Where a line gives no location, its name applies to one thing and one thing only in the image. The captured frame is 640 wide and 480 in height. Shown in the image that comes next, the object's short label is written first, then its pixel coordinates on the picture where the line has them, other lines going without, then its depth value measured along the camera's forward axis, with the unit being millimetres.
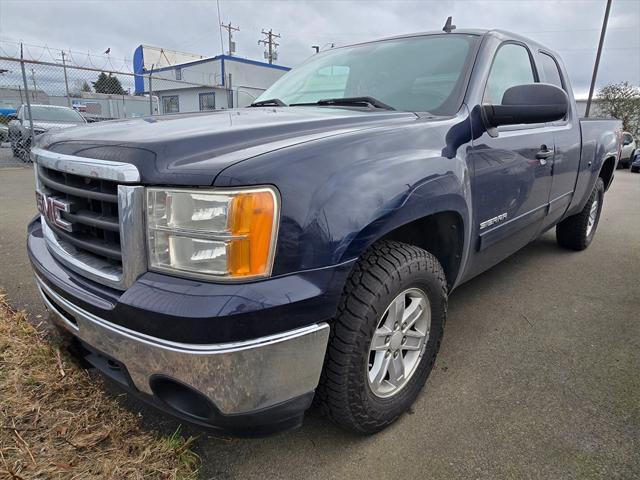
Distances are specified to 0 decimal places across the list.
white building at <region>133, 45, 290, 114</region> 24781
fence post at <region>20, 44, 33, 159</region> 9000
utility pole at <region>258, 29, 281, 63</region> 45469
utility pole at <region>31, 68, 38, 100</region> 10255
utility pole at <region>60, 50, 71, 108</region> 9923
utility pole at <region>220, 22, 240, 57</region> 39366
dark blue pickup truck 1327
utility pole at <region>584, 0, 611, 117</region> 21156
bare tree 23703
